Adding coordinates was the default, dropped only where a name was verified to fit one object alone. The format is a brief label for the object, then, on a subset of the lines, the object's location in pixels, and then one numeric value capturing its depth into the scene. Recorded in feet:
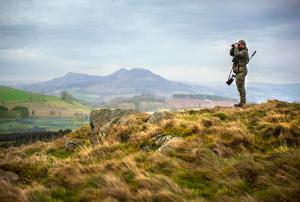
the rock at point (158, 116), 56.15
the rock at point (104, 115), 72.40
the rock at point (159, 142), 40.19
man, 66.80
